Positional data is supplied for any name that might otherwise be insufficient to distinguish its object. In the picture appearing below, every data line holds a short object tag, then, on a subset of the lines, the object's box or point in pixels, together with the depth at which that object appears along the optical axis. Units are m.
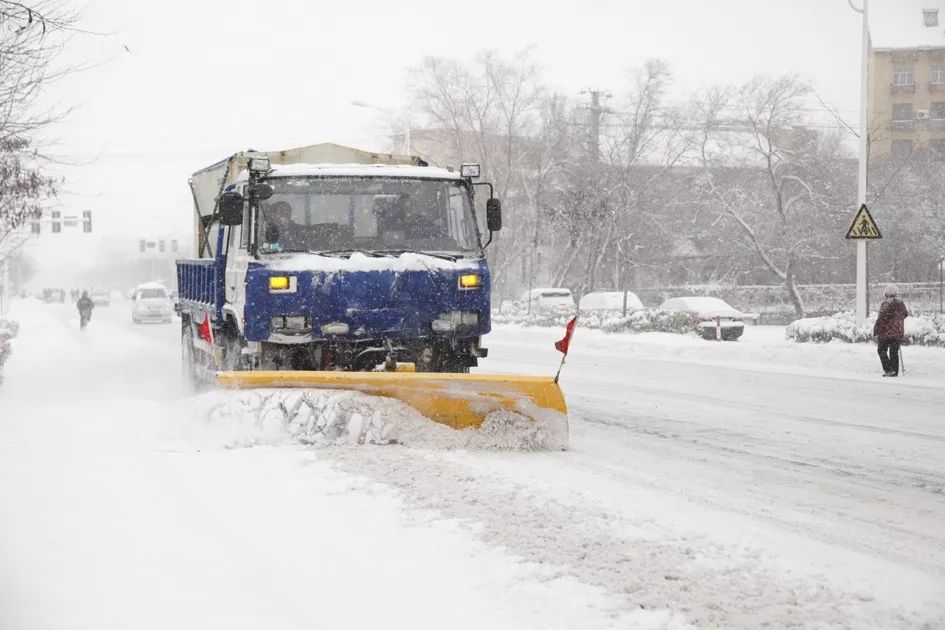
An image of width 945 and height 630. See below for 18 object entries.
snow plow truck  9.67
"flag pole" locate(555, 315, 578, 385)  8.89
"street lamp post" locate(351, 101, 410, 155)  39.11
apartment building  76.25
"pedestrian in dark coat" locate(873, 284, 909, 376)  16.73
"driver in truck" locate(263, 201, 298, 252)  9.93
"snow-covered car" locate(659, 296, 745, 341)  28.71
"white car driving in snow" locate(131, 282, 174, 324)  45.59
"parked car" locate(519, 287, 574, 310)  44.38
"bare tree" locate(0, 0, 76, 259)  13.10
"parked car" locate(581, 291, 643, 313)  39.38
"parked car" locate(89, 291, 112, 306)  82.94
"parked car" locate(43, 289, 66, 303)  113.94
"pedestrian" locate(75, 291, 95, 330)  36.32
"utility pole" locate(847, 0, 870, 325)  22.12
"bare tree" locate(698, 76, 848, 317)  45.88
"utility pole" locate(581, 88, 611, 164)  47.84
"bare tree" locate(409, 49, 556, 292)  49.09
